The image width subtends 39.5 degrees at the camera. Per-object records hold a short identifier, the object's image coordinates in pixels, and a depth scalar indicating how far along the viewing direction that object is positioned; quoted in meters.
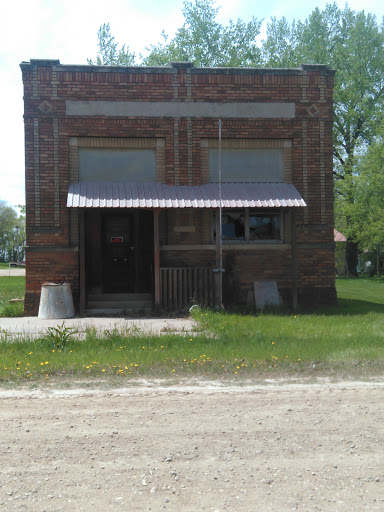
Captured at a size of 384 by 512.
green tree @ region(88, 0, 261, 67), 35.56
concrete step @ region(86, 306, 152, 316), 13.17
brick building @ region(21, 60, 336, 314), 13.25
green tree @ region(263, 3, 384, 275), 34.75
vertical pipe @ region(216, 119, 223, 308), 12.88
